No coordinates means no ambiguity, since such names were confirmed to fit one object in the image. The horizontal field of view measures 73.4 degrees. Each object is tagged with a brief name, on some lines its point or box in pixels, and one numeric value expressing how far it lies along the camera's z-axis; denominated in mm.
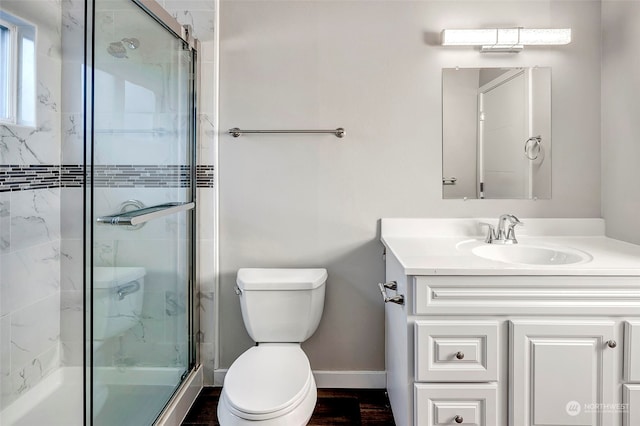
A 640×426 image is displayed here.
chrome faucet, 2018
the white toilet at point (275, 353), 1460
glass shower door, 1339
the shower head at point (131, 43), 1479
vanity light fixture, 2061
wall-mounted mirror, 2145
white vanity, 1471
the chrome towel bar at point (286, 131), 2149
